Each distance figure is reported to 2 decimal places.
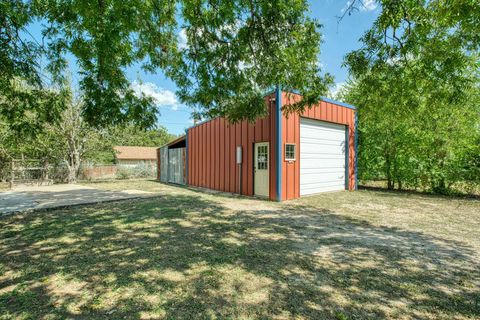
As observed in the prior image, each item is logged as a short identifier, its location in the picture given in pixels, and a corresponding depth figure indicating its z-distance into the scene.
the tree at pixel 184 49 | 4.13
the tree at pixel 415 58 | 3.50
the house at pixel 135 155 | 31.54
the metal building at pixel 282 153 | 7.48
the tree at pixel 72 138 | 14.13
